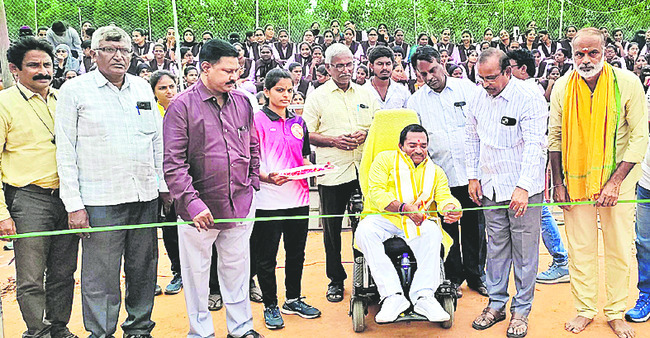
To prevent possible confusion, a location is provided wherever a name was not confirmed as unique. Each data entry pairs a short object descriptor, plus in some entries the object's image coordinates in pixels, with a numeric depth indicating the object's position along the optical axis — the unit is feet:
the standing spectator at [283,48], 39.68
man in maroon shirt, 12.16
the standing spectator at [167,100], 17.19
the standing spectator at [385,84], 16.76
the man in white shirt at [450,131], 16.20
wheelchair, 14.12
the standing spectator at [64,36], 39.91
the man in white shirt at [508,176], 13.53
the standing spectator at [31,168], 12.48
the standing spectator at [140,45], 40.12
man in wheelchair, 13.61
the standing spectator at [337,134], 16.22
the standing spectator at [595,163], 13.29
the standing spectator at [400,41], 42.19
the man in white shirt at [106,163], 12.13
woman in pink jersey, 14.79
